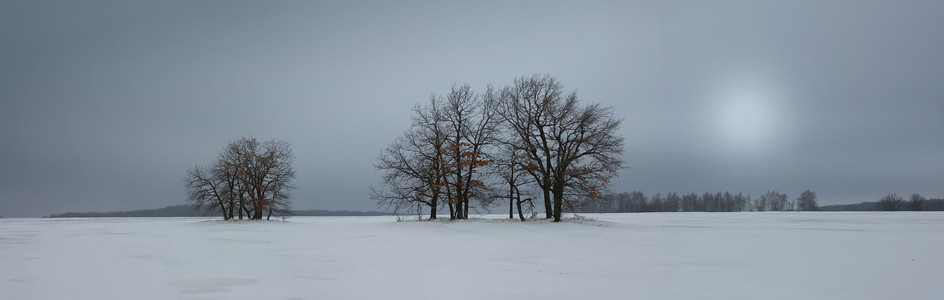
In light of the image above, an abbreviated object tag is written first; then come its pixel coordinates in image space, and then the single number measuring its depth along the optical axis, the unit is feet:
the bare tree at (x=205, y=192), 141.49
